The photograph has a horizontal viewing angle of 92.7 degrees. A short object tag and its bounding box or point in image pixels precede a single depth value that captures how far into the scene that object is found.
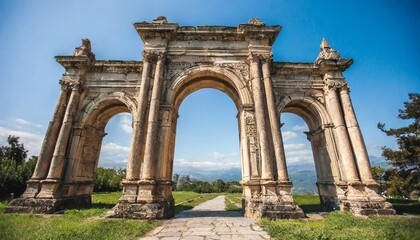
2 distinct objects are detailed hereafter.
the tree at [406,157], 14.12
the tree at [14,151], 28.88
